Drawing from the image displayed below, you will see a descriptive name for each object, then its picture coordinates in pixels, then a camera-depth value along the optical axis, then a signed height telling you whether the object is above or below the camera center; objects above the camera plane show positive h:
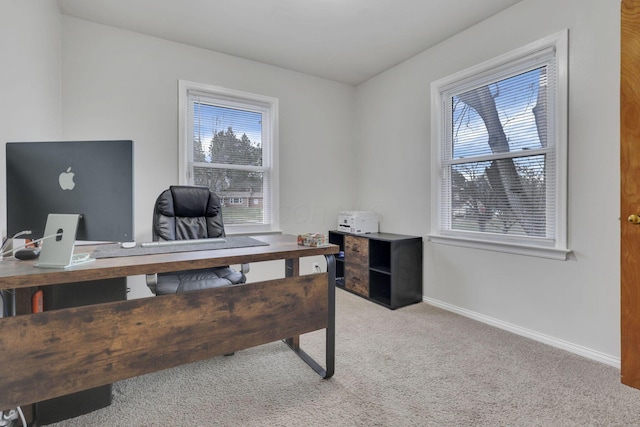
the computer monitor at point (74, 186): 1.23 +0.10
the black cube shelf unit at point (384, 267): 3.07 -0.62
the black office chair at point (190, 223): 2.13 -0.10
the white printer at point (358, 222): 3.58 -0.14
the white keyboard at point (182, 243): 1.77 -0.20
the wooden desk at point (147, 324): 1.17 -0.53
